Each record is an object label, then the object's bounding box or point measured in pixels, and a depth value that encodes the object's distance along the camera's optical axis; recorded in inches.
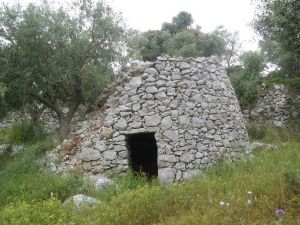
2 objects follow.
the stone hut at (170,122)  397.7
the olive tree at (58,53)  490.0
